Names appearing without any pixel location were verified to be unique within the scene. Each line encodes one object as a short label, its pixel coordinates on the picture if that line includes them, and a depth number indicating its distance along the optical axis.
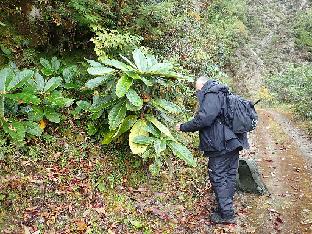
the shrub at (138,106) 3.77
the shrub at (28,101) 3.50
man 3.73
